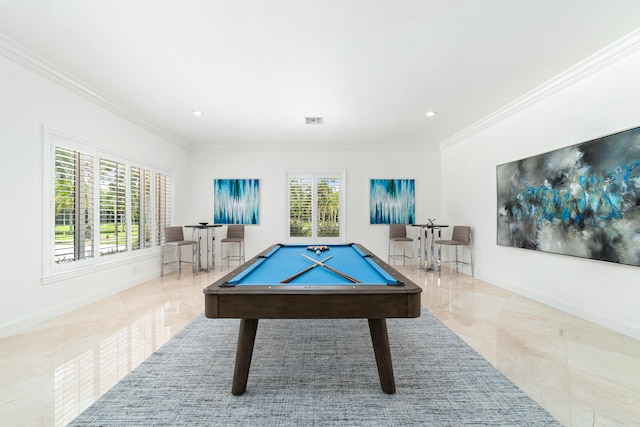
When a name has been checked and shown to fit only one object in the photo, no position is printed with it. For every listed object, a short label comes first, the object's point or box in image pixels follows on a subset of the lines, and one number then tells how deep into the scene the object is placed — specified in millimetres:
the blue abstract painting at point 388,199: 6113
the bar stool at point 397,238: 5812
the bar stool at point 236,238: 5820
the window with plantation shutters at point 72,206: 3105
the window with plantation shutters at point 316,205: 6137
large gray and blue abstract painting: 2531
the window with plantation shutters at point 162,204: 5059
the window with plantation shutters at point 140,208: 4418
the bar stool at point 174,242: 4935
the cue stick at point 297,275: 1851
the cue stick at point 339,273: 1863
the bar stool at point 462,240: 4844
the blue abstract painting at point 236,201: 6047
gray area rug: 1500
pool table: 1549
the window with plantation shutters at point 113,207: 3766
